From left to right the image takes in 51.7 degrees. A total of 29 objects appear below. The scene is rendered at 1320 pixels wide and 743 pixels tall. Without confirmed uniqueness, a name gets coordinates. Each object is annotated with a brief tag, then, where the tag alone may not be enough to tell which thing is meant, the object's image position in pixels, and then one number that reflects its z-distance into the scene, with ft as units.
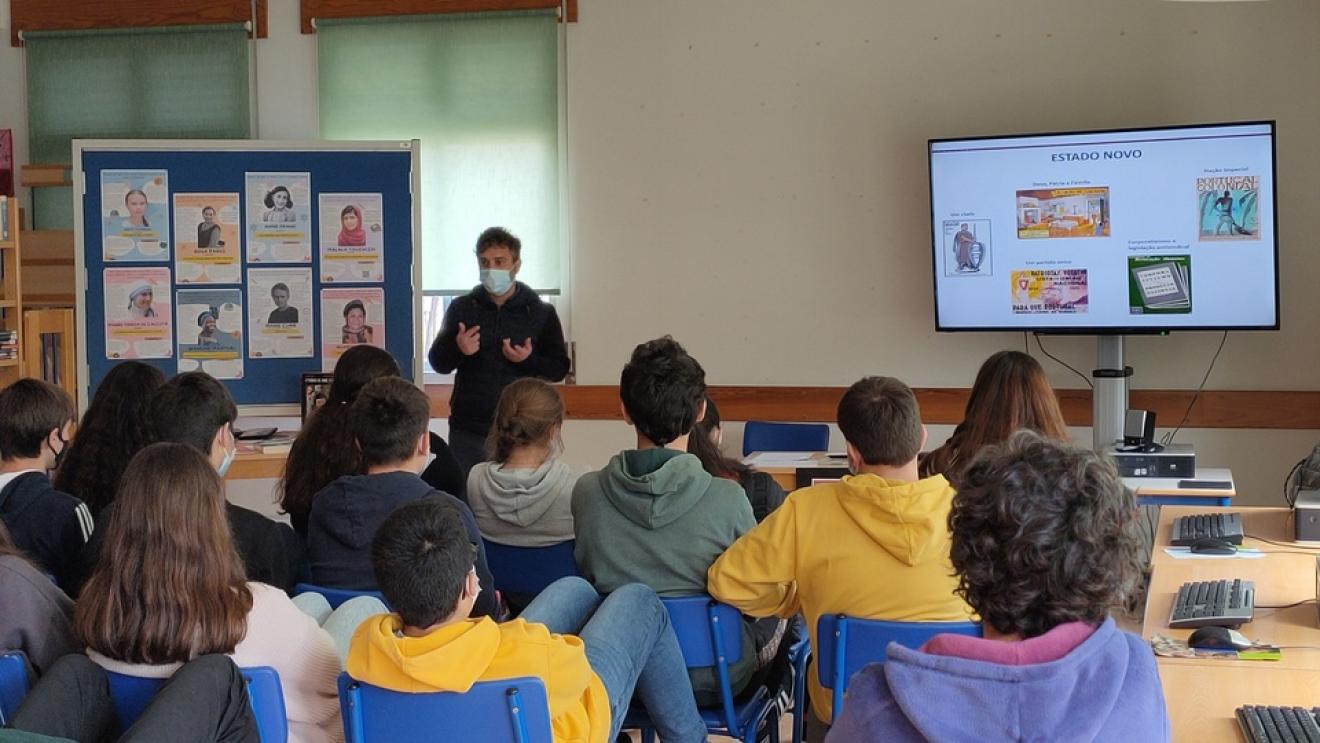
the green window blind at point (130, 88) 20.29
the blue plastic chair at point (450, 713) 6.50
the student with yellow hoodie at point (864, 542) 8.17
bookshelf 17.95
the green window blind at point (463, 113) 19.70
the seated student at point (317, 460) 10.77
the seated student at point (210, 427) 9.07
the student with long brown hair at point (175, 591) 6.82
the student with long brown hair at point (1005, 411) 11.71
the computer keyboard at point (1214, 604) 8.10
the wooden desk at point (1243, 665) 6.49
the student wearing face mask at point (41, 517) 9.12
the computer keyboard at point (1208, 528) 10.64
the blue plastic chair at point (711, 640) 8.77
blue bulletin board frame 18.58
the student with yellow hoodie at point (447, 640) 6.49
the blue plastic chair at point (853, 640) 7.75
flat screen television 16.39
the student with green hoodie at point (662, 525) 9.20
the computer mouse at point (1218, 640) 7.55
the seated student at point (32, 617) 7.28
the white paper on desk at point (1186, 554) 10.15
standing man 17.20
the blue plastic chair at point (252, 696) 6.83
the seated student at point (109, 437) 9.96
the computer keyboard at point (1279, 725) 5.88
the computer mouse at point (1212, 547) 10.27
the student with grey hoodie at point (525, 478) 10.63
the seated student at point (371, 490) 9.20
